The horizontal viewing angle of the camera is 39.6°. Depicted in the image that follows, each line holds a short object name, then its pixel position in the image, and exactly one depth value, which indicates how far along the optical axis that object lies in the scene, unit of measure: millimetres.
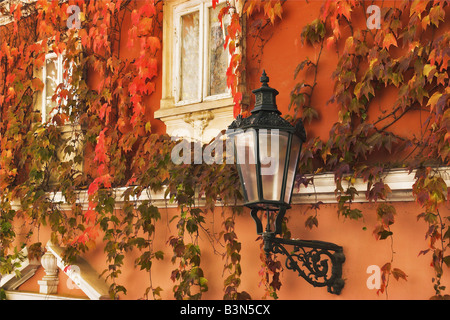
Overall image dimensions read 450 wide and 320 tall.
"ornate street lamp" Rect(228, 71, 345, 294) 4113
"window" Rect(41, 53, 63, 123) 7250
